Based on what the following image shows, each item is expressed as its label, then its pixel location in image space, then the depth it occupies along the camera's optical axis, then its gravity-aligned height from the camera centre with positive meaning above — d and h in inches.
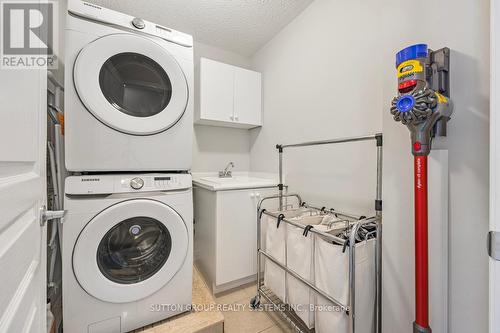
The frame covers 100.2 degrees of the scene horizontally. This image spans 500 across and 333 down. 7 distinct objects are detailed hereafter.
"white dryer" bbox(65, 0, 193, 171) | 41.4 +15.9
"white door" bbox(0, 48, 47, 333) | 15.3 -2.8
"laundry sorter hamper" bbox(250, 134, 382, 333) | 38.3 -21.2
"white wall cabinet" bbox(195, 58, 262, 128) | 78.3 +27.9
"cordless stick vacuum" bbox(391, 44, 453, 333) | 28.5 +7.2
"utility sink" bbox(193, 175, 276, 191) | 62.4 -5.8
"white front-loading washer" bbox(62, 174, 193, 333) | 40.1 -18.2
